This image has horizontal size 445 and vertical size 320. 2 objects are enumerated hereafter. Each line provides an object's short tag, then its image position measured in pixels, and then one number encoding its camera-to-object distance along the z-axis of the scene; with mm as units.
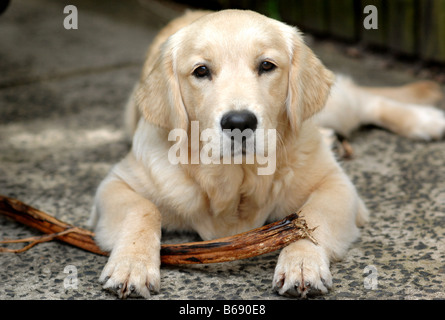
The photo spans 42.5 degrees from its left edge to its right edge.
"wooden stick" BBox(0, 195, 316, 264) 2502
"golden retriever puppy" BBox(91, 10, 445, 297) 2414
